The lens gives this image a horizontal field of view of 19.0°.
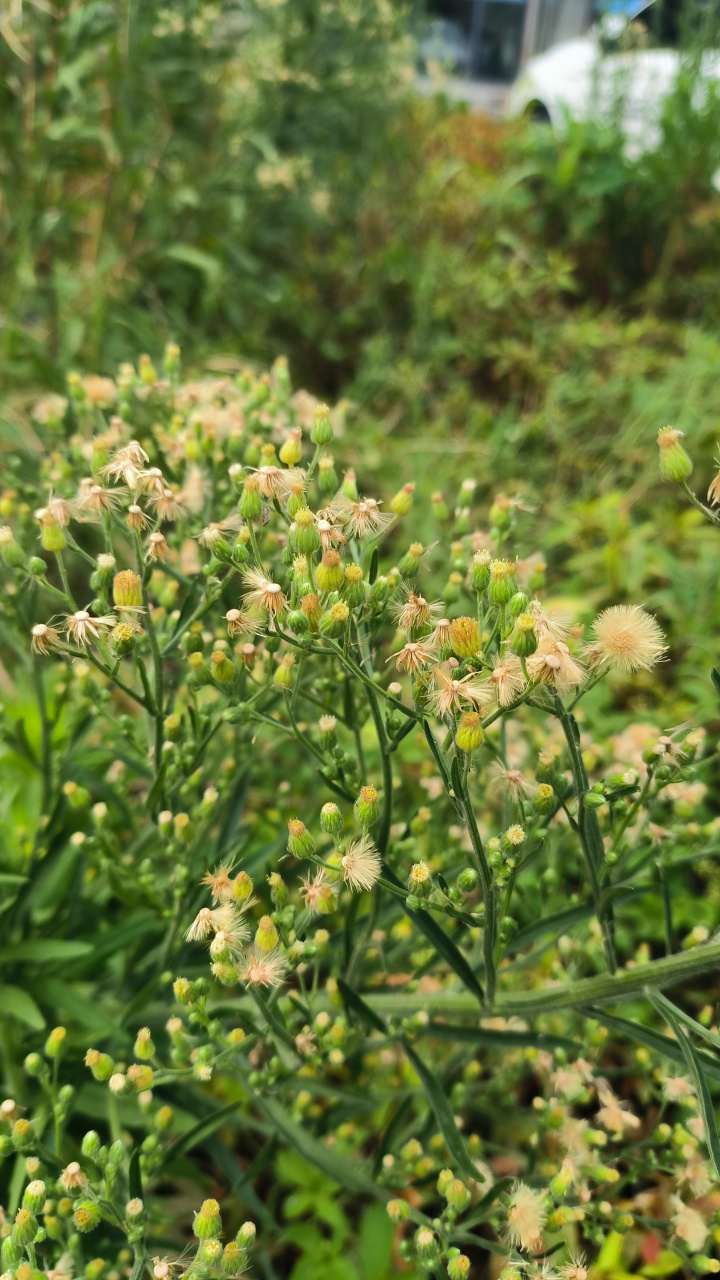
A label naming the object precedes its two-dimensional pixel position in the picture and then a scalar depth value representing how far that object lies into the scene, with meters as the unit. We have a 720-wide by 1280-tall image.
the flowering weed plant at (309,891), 0.29
